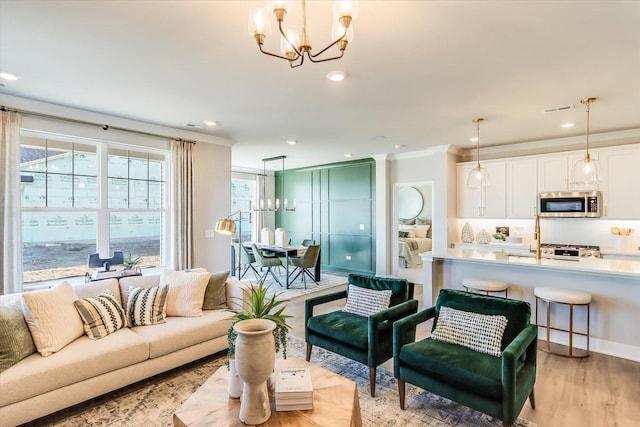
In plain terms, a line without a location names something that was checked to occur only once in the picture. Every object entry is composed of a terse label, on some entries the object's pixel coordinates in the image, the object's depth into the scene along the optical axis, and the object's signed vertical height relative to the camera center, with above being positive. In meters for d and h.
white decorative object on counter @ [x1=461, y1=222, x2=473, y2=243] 6.27 -0.41
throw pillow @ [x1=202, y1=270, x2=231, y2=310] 3.44 -0.84
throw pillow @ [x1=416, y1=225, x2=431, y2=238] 7.18 -0.38
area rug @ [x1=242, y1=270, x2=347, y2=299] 6.01 -1.44
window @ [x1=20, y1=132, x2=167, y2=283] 3.87 +0.14
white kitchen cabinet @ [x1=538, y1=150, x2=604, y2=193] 5.20 +0.67
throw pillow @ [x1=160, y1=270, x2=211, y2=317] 3.26 -0.78
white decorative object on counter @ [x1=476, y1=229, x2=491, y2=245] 6.02 -0.45
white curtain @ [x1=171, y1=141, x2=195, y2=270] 4.81 +0.10
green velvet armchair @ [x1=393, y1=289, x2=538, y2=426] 2.01 -1.01
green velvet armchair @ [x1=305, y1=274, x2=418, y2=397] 2.66 -0.99
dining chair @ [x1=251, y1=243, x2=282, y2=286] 6.57 -0.92
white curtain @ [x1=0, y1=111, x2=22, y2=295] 3.45 +0.08
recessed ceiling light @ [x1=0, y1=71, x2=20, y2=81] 2.95 +1.26
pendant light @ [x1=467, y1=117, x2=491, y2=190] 4.40 +0.52
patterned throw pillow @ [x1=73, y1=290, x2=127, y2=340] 2.74 -0.86
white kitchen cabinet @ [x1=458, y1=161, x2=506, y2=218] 5.93 +0.32
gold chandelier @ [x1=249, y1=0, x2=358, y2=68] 1.49 +0.91
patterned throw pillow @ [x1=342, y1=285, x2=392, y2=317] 3.14 -0.85
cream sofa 2.17 -1.11
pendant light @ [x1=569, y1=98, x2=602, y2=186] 3.60 +0.51
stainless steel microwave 5.03 +0.12
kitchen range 4.97 -0.60
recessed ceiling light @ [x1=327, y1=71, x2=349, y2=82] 2.95 +1.24
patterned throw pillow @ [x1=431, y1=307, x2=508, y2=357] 2.36 -0.88
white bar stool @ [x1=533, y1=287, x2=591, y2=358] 3.24 -0.86
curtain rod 3.57 +1.13
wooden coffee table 1.67 -1.04
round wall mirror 7.24 +0.24
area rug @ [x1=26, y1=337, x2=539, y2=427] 2.33 -1.46
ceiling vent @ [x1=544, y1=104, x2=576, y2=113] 3.83 +1.23
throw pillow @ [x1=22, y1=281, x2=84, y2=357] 2.44 -0.80
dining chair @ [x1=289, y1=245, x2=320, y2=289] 6.41 -0.90
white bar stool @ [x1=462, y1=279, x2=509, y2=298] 3.77 -0.84
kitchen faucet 3.78 -0.26
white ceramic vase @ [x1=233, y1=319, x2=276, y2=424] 1.63 -0.77
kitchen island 3.26 -0.79
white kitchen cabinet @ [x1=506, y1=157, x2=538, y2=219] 5.59 +0.42
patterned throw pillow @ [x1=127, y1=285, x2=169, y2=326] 3.04 -0.85
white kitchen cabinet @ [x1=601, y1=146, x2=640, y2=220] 4.75 +0.42
